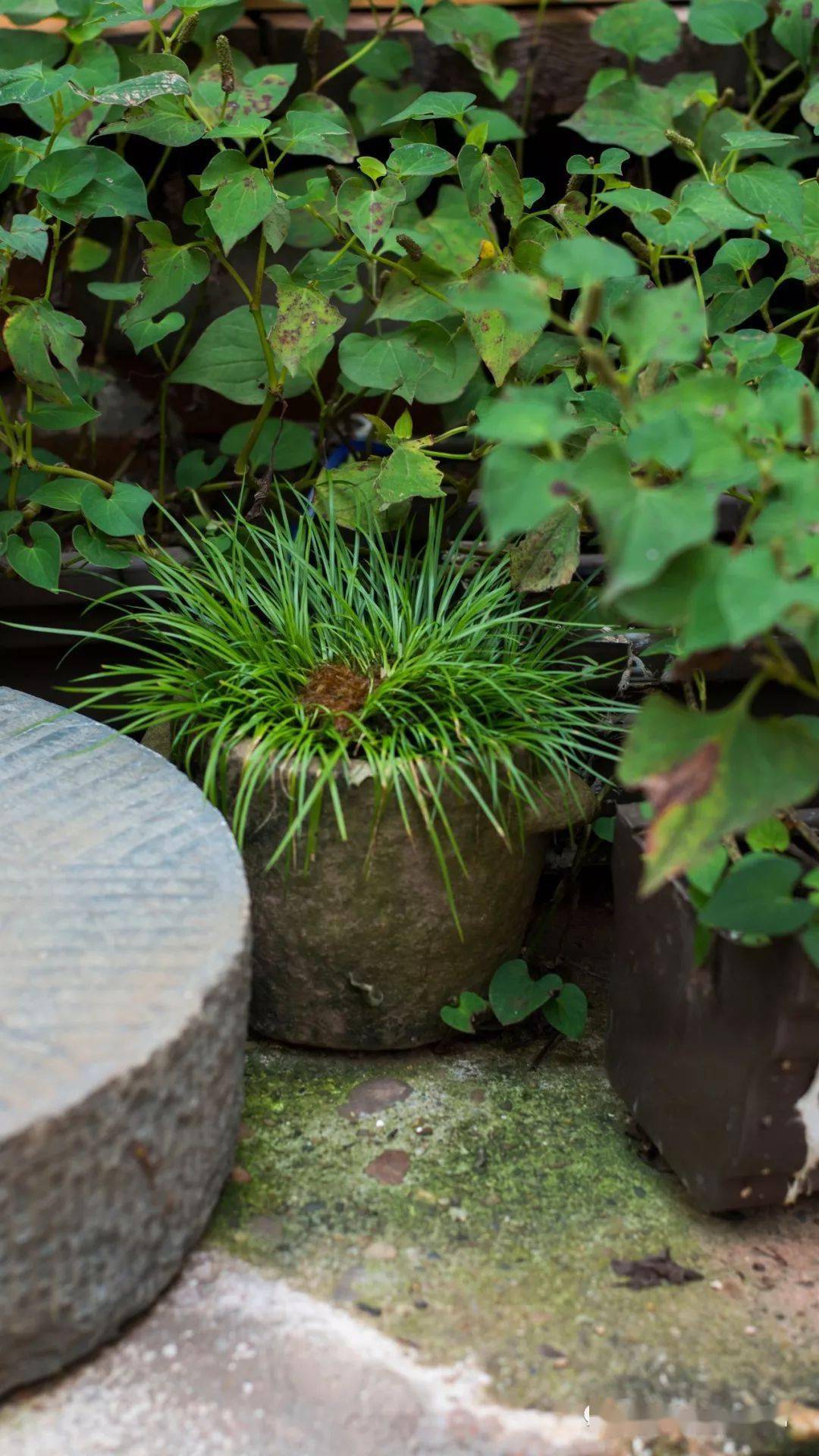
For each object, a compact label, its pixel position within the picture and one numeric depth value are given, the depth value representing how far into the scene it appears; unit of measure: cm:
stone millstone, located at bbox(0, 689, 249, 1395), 202
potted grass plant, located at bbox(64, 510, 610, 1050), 226
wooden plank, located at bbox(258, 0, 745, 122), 261
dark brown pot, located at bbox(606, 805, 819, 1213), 214
